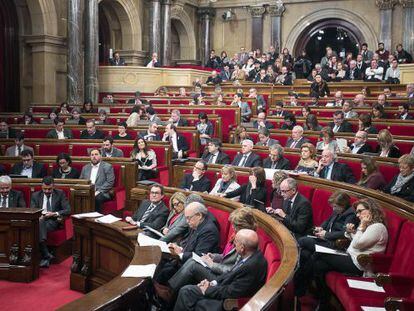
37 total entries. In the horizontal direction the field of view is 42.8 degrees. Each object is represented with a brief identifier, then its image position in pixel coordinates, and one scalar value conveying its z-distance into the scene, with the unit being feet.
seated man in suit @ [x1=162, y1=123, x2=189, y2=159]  25.85
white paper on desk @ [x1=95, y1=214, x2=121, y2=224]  14.49
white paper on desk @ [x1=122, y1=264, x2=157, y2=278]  8.80
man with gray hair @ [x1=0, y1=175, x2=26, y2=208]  17.70
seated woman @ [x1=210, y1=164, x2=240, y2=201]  17.97
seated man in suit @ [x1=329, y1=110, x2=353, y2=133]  25.23
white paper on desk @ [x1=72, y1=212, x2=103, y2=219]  15.21
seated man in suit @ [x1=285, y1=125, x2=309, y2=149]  22.58
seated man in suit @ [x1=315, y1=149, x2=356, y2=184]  17.87
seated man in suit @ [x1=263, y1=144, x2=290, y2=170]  19.47
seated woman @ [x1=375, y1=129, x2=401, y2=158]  18.70
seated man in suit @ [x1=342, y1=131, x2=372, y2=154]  20.67
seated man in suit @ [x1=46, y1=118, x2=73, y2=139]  27.96
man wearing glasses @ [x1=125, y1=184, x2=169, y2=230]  15.29
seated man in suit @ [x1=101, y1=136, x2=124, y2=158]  23.35
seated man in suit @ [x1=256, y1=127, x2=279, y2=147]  23.39
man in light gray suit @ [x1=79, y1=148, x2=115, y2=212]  20.95
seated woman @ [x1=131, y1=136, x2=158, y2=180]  22.62
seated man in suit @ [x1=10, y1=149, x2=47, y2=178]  21.34
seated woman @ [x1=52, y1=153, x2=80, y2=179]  20.81
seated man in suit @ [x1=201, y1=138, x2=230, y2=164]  22.07
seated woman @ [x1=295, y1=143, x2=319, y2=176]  18.79
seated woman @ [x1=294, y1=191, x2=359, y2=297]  12.62
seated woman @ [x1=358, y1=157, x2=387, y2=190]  16.07
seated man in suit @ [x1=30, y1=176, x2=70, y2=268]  17.62
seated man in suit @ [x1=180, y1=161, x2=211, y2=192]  19.03
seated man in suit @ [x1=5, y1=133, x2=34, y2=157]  24.70
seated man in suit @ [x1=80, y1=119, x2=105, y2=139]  27.40
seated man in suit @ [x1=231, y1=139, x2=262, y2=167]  20.85
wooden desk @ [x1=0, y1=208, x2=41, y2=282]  15.84
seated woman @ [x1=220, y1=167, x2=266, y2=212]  16.83
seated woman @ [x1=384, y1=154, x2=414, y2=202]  14.85
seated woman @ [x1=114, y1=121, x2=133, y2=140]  26.64
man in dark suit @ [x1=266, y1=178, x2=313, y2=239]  14.28
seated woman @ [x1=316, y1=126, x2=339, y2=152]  21.08
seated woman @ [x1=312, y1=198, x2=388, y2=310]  11.57
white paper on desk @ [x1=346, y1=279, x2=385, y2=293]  10.59
